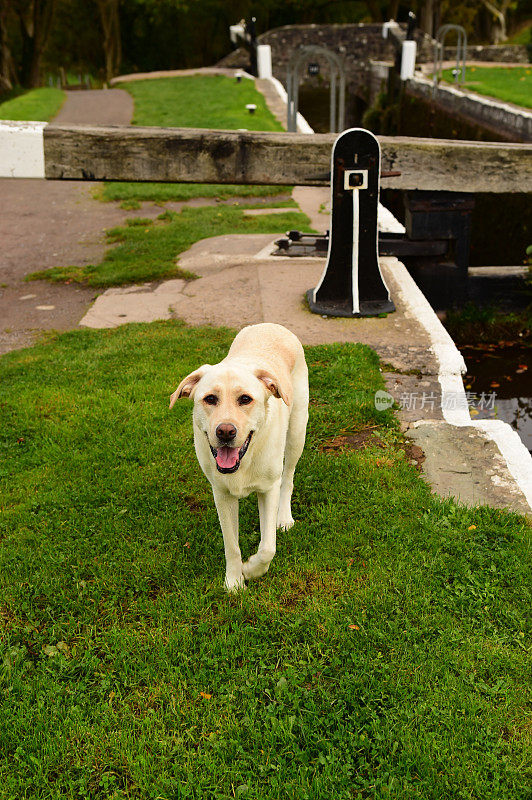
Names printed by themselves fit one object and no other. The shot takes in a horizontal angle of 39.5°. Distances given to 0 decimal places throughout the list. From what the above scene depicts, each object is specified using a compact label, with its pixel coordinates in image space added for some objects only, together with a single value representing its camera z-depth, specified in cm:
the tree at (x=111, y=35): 3882
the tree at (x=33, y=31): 3098
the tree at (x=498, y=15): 3941
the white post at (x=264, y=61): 2931
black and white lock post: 657
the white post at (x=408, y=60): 2670
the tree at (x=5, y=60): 2927
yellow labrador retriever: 300
